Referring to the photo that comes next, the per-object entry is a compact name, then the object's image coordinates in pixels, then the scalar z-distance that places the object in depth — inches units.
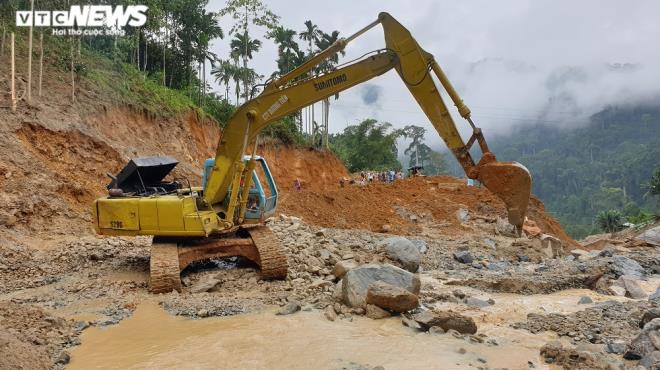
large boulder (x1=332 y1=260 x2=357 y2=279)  348.2
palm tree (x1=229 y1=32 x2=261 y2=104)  1379.2
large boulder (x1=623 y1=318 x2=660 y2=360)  221.9
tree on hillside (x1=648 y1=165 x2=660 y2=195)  1471.5
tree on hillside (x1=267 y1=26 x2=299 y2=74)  1499.8
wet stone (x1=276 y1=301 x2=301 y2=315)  284.6
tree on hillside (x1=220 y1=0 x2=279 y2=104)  1240.5
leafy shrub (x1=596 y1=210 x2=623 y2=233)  1649.9
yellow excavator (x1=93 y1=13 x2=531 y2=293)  302.4
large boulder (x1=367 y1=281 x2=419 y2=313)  277.0
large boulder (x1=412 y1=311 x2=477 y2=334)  260.1
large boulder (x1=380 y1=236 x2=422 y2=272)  426.3
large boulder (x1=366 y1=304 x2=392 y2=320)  276.4
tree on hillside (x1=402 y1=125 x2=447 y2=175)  2920.8
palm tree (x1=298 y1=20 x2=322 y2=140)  1567.4
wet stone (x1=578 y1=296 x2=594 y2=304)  351.3
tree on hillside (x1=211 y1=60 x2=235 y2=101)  1492.4
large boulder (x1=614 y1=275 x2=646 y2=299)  382.9
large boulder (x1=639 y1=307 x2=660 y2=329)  264.6
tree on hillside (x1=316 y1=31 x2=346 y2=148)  1509.6
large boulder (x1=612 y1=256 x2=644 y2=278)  480.7
